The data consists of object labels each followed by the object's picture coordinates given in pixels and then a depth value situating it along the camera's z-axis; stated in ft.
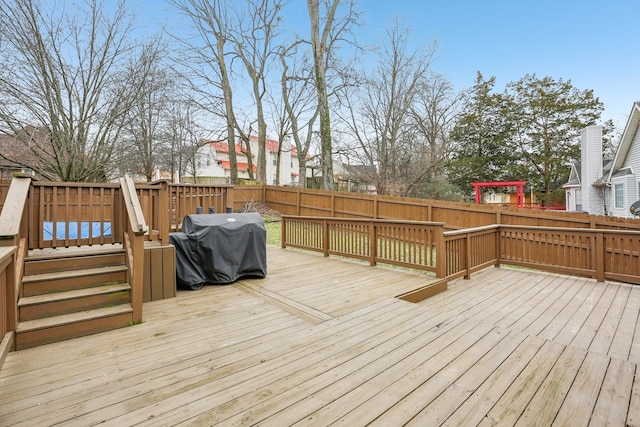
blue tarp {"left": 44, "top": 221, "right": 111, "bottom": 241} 12.68
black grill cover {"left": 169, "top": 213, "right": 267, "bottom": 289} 13.46
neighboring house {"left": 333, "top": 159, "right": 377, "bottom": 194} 55.88
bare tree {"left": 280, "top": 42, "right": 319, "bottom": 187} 53.93
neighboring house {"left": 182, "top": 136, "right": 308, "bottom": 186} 92.99
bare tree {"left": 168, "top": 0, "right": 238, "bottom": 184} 47.42
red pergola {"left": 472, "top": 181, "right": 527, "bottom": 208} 46.68
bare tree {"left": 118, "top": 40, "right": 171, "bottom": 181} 24.49
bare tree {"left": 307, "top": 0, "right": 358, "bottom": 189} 41.04
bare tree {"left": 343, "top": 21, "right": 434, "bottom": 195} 50.62
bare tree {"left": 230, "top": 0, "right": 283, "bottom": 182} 49.49
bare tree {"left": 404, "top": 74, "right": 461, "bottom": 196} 54.60
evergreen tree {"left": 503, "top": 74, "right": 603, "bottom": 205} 66.33
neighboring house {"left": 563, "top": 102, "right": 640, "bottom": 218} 39.45
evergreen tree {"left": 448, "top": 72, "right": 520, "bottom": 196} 68.80
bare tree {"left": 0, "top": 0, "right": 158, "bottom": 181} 19.30
